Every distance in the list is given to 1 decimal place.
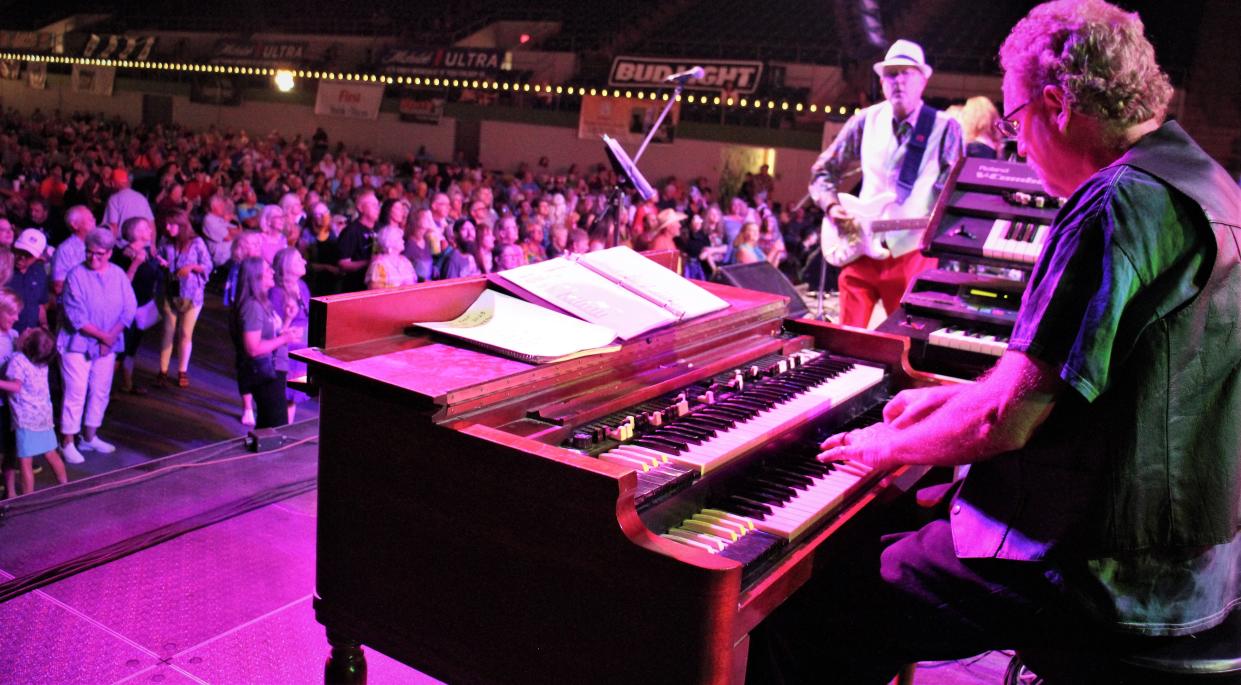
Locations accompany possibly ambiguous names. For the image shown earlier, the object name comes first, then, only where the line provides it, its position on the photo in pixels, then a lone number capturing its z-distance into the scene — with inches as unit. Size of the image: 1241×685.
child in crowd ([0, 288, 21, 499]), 205.6
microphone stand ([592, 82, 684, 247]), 185.0
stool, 77.1
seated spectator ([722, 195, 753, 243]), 507.2
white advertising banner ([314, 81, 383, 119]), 989.8
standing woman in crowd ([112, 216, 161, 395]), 302.7
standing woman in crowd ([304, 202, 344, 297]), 336.2
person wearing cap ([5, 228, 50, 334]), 257.8
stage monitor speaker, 220.2
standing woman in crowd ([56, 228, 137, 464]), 245.8
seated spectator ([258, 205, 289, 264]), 306.7
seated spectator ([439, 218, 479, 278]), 320.8
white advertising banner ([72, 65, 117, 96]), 1274.6
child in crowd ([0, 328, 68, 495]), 209.6
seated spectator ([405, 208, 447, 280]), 331.9
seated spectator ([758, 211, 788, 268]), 507.2
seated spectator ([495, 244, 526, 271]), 332.8
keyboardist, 69.6
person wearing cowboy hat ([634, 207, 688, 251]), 384.2
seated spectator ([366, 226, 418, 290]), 283.9
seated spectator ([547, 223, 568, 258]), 406.3
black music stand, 183.7
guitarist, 205.9
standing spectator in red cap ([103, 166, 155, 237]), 370.6
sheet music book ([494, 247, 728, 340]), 106.5
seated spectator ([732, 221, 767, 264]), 431.8
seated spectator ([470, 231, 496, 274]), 346.9
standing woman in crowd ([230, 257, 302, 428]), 249.6
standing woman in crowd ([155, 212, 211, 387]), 317.4
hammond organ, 74.7
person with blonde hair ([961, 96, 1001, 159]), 256.7
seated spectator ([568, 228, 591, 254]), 364.2
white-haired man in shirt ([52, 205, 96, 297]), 275.3
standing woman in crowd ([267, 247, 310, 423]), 257.3
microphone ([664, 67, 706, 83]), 196.7
